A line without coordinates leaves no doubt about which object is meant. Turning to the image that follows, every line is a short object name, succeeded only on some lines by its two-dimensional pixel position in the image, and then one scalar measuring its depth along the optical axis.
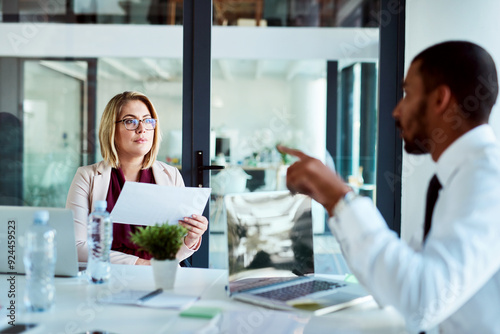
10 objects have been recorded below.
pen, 1.41
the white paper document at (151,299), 1.38
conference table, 1.22
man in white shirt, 1.03
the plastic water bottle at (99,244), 1.66
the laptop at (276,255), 1.46
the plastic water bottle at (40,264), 1.37
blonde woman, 2.18
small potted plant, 1.52
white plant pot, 1.53
